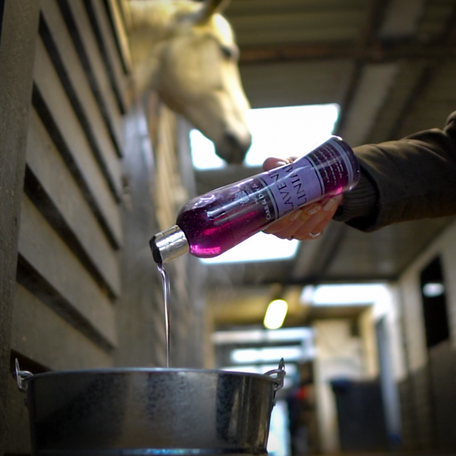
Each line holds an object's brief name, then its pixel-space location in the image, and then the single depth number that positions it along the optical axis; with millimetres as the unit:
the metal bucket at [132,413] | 719
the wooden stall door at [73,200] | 979
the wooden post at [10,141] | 881
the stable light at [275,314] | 11044
